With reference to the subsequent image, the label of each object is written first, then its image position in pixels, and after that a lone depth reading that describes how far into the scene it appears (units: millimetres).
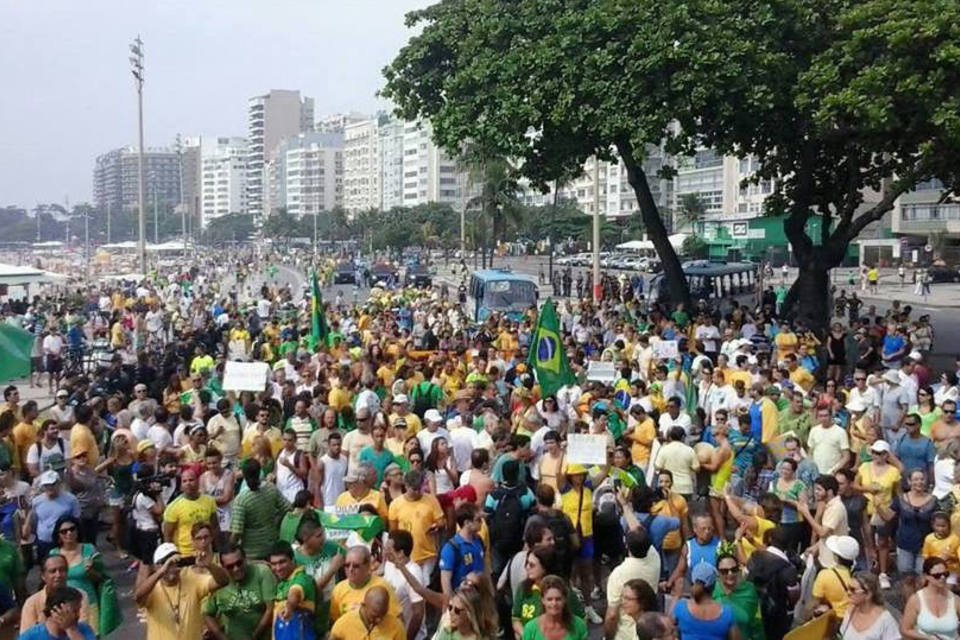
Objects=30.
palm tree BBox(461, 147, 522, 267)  54781
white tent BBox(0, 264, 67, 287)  28077
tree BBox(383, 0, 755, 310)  23797
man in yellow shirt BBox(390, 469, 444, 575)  8445
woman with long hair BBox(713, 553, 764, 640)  6773
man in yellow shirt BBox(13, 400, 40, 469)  11469
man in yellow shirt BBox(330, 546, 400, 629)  6652
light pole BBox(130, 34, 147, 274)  48438
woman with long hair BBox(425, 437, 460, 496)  10461
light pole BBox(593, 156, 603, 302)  34672
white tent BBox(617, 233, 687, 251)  75875
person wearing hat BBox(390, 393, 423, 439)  11898
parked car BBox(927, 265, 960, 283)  60062
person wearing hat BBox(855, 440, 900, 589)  10125
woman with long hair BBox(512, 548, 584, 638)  6980
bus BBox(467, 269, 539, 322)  31750
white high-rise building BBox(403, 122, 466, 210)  177000
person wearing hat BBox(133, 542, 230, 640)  6745
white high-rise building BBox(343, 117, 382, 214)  198250
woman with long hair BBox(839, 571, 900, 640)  6641
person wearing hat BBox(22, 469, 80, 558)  9055
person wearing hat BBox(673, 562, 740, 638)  6406
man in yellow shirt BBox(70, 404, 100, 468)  11000
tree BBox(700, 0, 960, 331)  21688
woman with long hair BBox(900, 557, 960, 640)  6980
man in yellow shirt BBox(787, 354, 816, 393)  15225
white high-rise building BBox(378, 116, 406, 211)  189750
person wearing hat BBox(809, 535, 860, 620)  7277
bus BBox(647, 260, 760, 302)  32750
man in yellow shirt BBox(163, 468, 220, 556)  8477
